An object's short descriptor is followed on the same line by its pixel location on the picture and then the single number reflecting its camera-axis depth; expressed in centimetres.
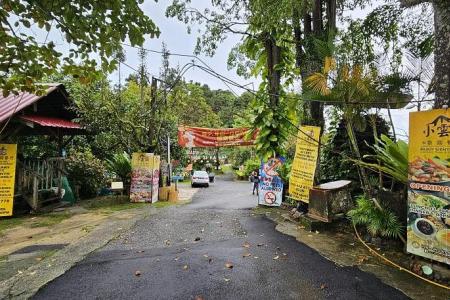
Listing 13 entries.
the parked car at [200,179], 2417
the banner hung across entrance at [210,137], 1390
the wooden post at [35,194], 929
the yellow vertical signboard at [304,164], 794
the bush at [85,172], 1193
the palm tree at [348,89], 598
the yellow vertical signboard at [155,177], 1147
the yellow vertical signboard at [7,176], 777
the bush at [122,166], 1180
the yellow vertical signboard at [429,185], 425
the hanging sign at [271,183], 984
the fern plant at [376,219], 533
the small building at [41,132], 892
